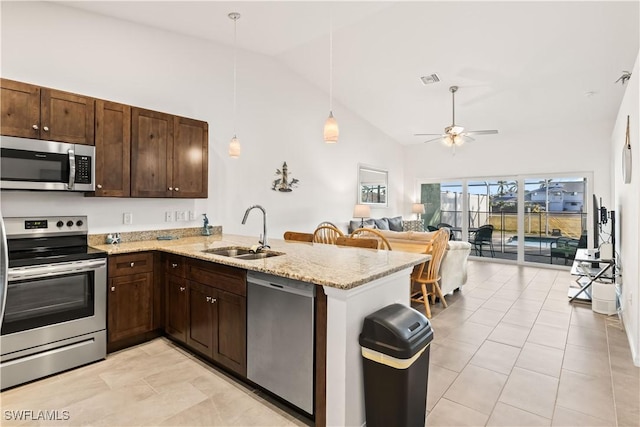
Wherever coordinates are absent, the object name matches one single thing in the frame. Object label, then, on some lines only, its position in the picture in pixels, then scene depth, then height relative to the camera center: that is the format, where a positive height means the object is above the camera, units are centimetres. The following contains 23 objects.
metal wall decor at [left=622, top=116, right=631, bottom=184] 318 +50
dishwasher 194 -77
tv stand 423 -82
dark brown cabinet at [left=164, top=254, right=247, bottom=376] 236 -77
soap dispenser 418 -20
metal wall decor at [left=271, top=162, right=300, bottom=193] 535 +51
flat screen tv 502 -27
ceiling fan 532 +128
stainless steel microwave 258 +39
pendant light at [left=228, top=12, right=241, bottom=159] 361 +186
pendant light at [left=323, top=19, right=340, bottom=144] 294 +72
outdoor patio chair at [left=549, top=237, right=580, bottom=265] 678 -70
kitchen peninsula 178 -52
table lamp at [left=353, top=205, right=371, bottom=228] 689 +4
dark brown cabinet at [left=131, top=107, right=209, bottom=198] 333 +61
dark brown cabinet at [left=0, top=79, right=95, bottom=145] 257 +81
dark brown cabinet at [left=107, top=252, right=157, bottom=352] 288 -79
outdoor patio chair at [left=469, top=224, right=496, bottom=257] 779 -60
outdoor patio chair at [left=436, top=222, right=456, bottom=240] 830 -33
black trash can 171 -81
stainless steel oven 238 -72
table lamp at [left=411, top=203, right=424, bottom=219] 866 +13
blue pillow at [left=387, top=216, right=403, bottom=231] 768 -25
